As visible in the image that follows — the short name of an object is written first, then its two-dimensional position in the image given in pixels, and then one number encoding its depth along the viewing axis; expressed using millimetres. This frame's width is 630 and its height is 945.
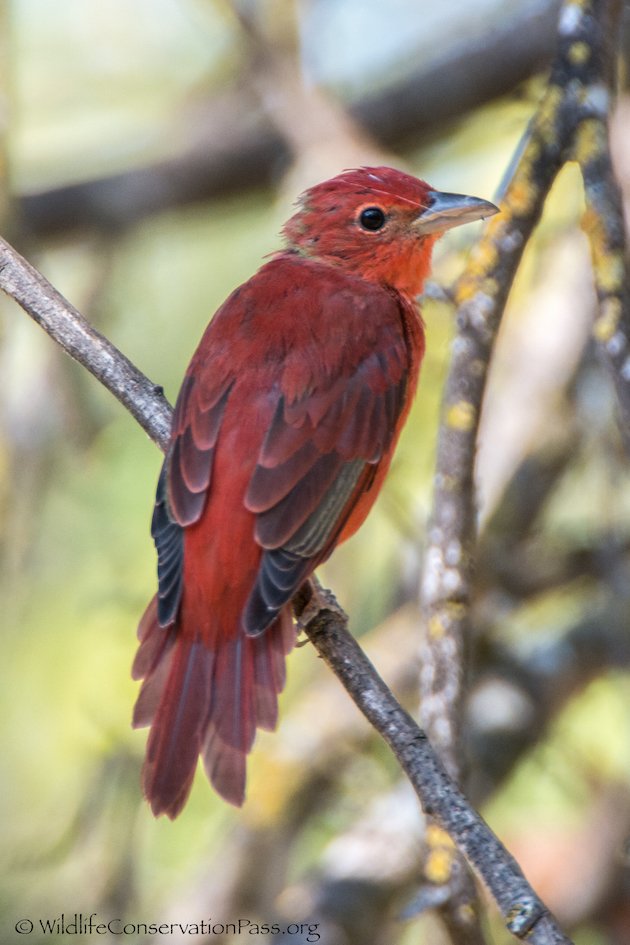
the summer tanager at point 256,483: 6117
